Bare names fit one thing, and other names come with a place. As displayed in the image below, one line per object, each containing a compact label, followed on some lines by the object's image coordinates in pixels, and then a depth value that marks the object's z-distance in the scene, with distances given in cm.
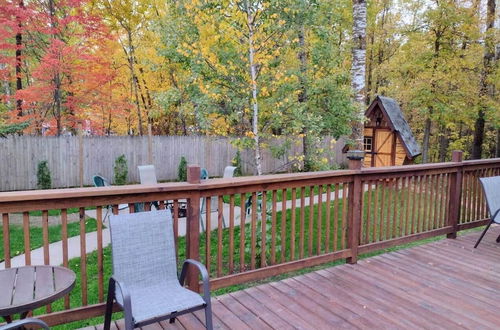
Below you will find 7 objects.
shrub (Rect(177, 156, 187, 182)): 1154
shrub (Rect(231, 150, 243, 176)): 1247
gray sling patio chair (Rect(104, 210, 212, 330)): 217
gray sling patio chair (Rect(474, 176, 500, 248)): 429
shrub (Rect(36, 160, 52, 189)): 947
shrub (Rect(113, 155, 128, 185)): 1052
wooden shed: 1155
